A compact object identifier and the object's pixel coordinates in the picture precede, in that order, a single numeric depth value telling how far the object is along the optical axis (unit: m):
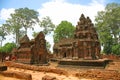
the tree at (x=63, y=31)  29.02
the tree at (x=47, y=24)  26.39
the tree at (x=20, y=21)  24.13
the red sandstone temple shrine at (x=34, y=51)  13.90
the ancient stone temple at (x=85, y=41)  13.66
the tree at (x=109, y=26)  23.38
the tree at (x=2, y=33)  24.98
